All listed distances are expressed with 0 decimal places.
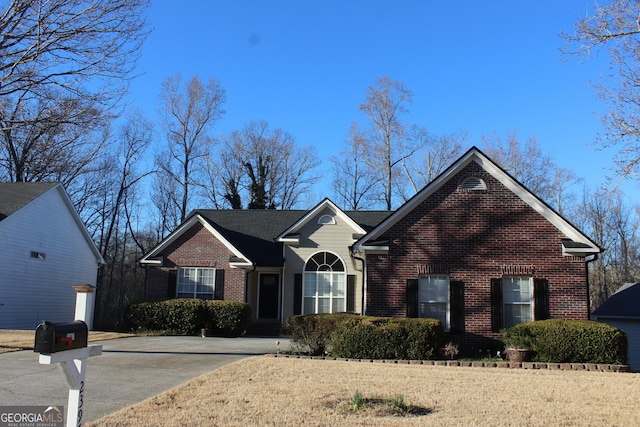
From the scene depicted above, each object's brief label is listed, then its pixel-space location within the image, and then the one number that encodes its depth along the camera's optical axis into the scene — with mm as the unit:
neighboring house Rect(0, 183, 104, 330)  20672
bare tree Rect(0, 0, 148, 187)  11023
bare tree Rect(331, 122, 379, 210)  43219
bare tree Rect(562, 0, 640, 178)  11943
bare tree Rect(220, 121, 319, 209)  40375
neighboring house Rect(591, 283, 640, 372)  24703
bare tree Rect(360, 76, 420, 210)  38344
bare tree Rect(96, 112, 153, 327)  39625
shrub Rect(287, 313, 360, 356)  13750
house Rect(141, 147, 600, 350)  15156
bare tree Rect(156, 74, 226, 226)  38938
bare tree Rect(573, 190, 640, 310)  45281
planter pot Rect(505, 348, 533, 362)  13039
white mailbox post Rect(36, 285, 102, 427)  4699
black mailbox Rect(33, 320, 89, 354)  4406
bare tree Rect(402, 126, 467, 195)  38562
